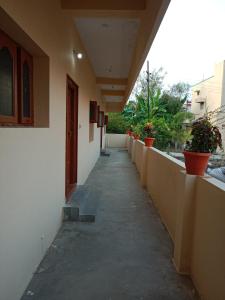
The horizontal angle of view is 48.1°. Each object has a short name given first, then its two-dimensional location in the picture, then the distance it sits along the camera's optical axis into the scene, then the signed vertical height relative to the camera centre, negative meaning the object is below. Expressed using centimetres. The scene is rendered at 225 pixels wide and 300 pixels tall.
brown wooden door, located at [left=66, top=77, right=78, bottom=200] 486 -23
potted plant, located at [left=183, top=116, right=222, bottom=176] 251 -17
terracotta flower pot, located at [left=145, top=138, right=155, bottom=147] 679 -43
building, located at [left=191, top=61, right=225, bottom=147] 1959 +313
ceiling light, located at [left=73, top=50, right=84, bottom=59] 457 +126
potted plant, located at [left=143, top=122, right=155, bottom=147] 680 -27
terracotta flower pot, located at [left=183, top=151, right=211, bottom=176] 250 -35
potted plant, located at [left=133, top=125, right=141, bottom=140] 1154 -34
